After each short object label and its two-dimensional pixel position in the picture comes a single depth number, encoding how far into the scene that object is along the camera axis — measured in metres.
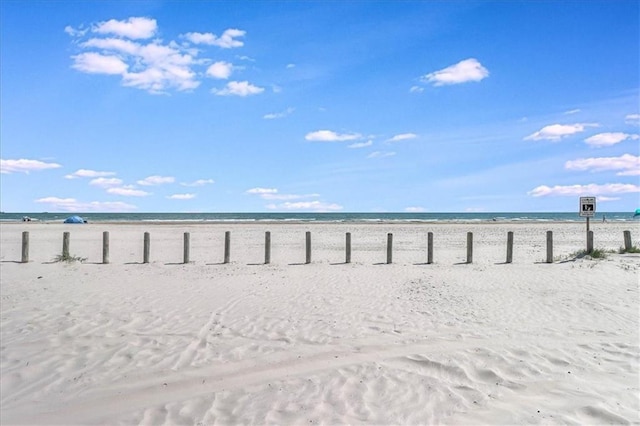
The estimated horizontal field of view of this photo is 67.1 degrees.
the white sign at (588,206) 17.83
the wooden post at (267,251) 16.61
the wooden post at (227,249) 16.70
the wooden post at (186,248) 16.78
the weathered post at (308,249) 16.66
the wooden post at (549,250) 16.32
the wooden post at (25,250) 16.33
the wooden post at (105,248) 16.44
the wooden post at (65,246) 16.52
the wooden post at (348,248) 16.64
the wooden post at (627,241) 17.58
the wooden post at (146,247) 16.62
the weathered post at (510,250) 16.61
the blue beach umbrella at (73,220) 46.06
